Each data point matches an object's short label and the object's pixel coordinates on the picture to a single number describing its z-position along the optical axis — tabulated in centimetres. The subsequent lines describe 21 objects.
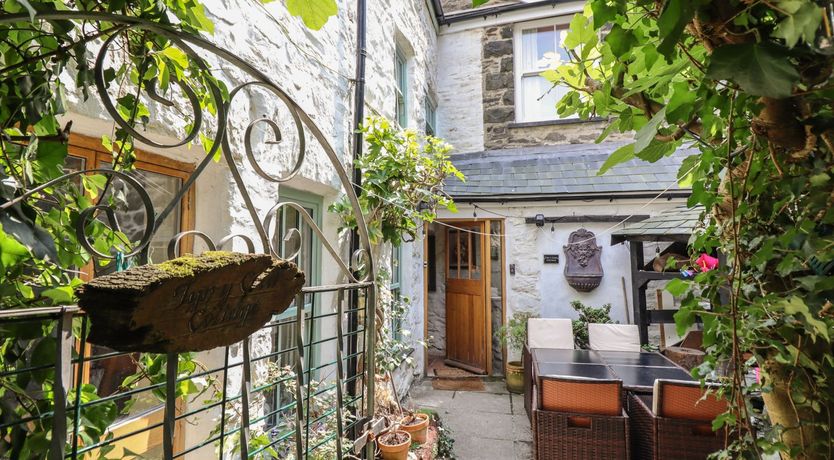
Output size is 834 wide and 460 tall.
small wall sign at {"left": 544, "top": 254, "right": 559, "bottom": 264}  518
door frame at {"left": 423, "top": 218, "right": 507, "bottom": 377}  536
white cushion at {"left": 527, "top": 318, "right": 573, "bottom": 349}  429
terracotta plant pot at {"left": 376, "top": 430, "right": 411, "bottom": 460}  259
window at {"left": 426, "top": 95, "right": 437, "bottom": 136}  581
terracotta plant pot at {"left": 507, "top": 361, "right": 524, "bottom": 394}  475
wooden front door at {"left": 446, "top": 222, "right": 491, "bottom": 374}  550
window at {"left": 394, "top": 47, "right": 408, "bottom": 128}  439
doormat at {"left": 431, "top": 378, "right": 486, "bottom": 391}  486
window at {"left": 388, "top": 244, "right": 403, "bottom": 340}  382
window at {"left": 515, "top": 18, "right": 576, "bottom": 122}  627
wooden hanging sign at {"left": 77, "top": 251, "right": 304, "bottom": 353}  56
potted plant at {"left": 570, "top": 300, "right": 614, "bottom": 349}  476
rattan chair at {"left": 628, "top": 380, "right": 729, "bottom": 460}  242
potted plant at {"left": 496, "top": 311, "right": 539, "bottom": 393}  476
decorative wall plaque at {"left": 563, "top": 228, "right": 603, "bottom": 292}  499
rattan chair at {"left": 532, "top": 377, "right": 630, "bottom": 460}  255
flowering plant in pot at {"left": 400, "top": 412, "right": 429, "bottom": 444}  304
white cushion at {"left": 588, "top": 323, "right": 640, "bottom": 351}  420
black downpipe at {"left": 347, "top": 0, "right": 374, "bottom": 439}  271
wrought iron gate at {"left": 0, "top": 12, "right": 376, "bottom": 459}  60
